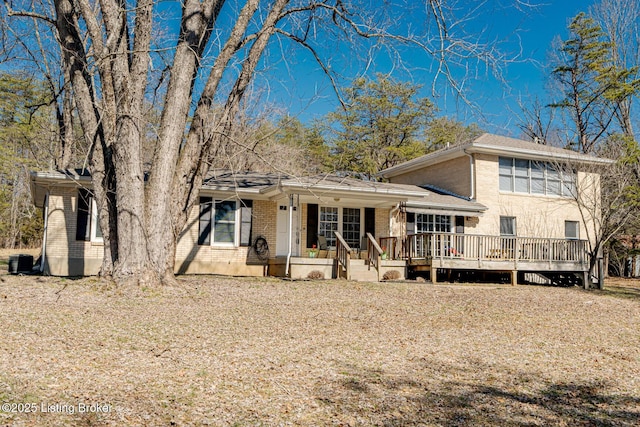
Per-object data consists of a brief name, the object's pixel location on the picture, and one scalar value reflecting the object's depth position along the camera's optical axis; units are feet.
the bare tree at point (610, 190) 57.57
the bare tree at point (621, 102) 88.17
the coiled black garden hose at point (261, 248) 54.75
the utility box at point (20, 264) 47.80
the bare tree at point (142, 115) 33.25
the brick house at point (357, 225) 48.39
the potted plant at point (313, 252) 55.16
